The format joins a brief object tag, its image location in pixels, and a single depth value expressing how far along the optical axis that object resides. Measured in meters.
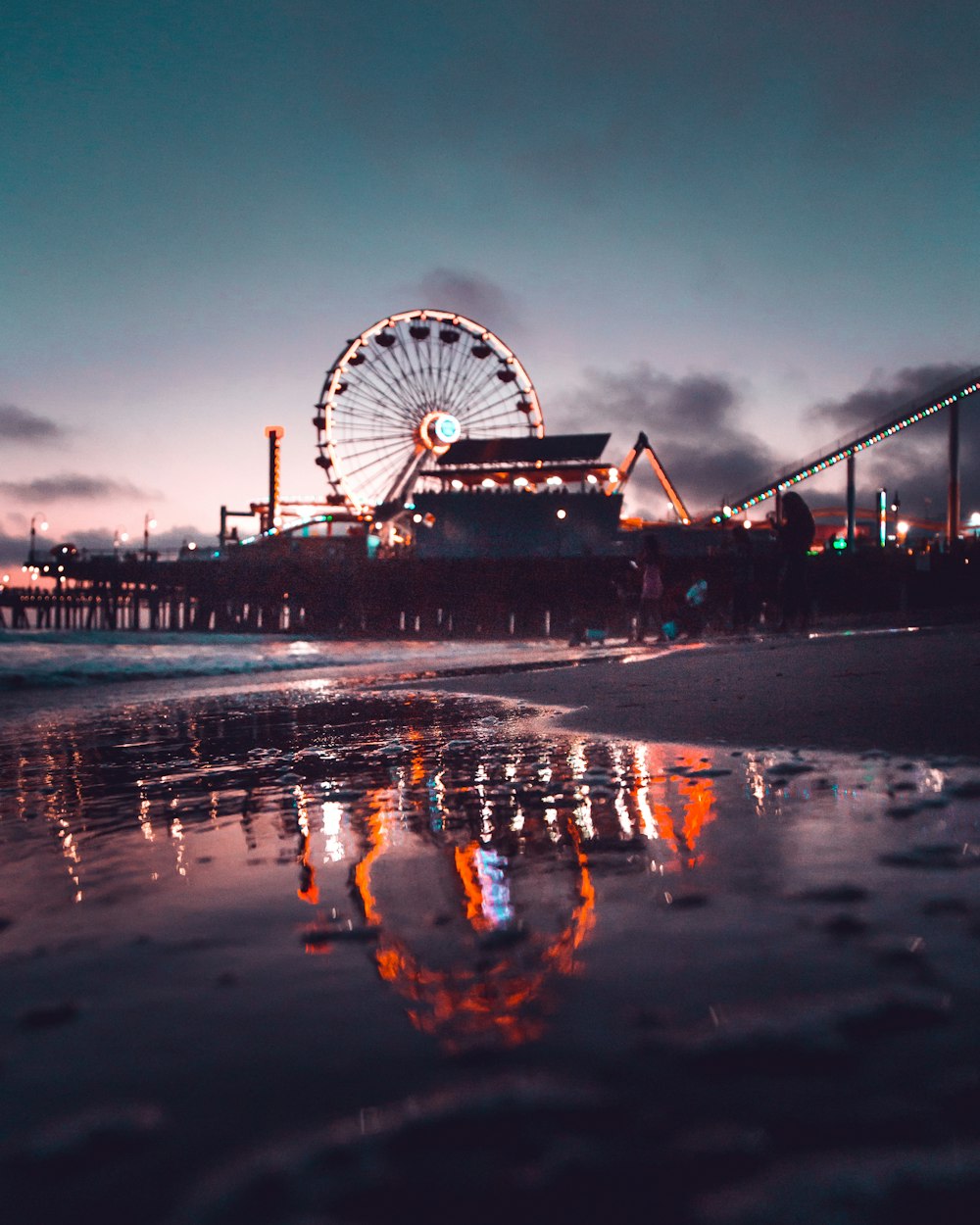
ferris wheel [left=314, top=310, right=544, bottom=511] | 51.19
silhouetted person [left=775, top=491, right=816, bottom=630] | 14.30
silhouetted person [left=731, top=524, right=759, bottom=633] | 18.28
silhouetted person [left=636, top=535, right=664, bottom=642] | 15.98
